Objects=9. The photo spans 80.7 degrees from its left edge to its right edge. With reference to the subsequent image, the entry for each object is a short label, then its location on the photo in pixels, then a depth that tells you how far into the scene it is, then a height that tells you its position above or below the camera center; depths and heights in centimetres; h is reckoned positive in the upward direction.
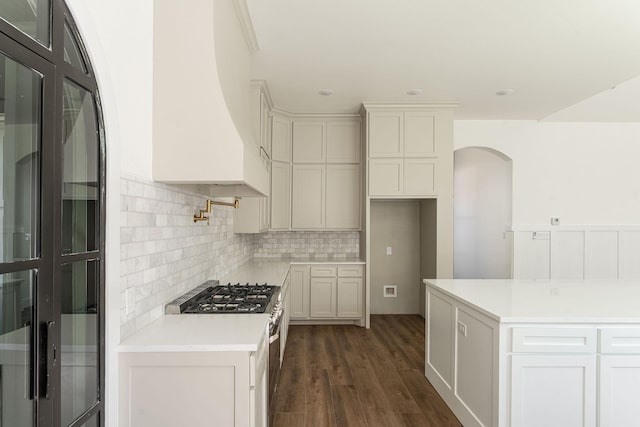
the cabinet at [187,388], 151 -71
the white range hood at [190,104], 186 +54
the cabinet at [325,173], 508 +55
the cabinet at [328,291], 481 -99
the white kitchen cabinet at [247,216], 384 -3
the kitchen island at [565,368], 194 -80
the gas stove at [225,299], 204 -53
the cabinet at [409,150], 470 +79
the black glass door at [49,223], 105 -4
